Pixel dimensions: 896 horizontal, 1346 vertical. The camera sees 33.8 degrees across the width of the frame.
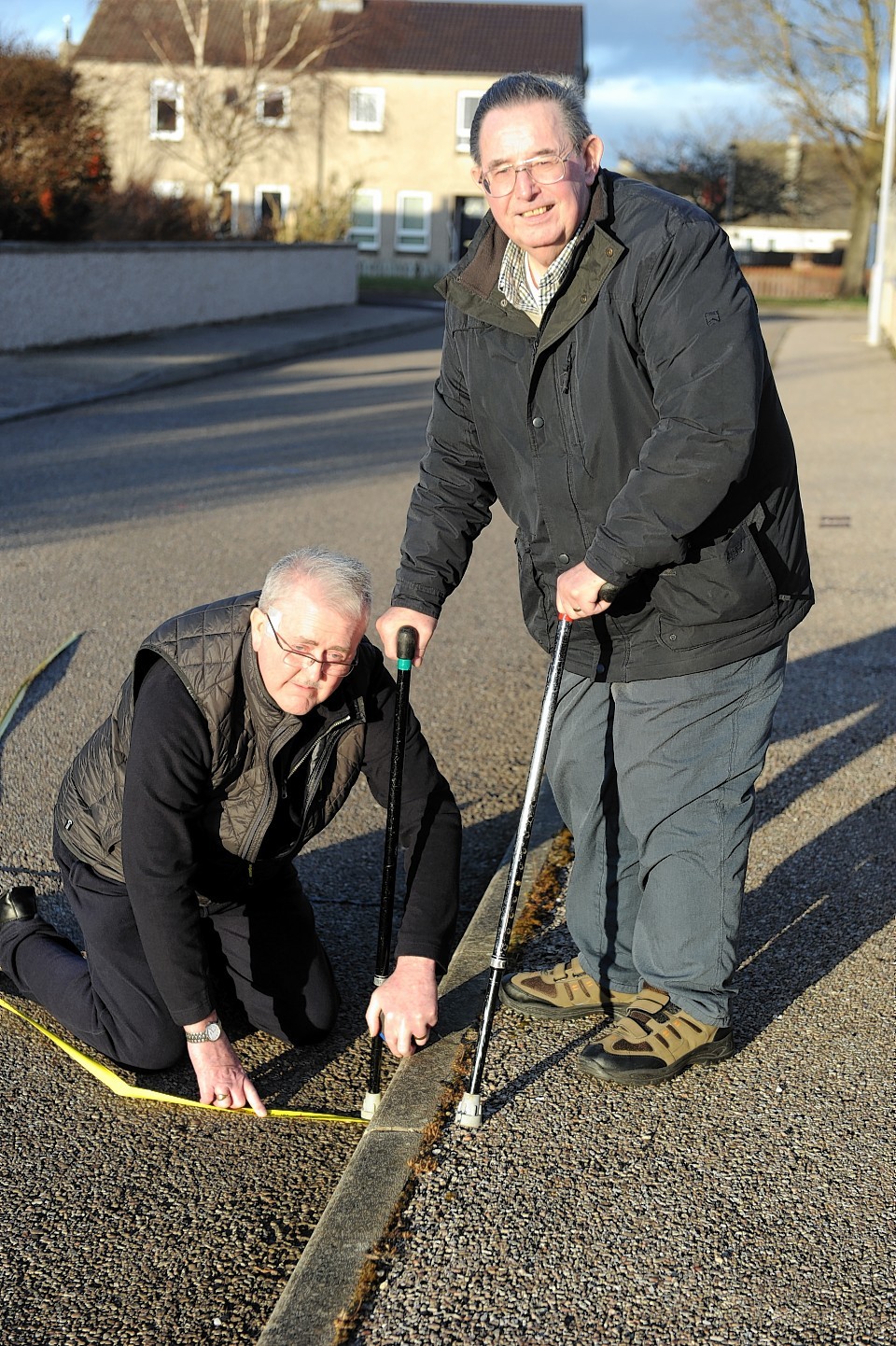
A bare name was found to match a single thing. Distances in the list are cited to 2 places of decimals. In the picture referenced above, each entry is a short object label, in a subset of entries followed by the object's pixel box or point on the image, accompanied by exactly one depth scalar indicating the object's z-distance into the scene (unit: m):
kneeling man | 3.21
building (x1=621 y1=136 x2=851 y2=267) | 60.91
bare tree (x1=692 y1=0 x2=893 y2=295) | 46.16
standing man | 2.91
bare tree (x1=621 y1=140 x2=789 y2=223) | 60.59
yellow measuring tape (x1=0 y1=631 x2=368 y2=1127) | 3.37
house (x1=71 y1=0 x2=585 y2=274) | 46.81
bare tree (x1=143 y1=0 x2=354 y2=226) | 39.88
